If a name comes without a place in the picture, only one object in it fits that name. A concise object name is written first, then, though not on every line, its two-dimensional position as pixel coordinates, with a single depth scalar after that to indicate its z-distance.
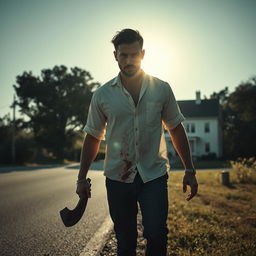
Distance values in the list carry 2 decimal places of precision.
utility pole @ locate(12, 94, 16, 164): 33.72
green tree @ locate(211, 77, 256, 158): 35.09
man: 2.79
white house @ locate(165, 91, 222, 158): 54.53
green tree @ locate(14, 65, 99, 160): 52.00
